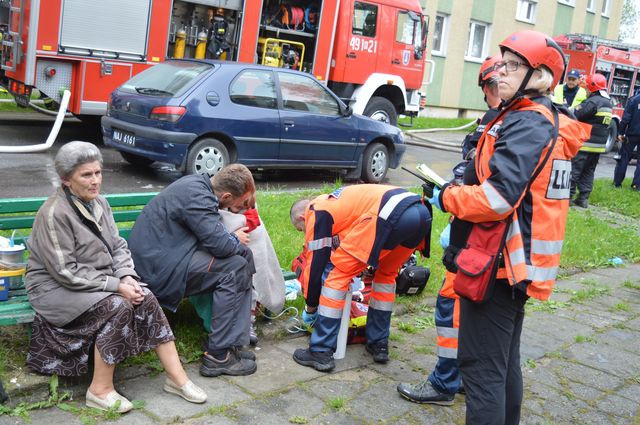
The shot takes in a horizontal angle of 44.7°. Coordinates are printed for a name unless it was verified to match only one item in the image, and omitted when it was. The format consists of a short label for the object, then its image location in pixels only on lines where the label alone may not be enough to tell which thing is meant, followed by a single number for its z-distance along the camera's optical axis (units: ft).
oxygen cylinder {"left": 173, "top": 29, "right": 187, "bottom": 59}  42.06
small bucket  13.16
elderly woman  12.05
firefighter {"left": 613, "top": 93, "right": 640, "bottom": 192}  45.29
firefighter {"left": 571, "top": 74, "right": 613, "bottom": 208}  37.35
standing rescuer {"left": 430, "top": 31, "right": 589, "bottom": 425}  9.98
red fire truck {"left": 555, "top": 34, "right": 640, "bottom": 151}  76.38
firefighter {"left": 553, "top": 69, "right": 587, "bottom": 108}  46.96
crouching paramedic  14.39
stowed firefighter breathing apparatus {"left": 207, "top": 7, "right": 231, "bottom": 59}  42.63
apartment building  82.69
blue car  30.25
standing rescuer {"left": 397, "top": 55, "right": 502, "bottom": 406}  13.70
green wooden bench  12.28
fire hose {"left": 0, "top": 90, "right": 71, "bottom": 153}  33.81
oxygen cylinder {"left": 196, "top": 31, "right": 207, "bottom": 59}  42.93
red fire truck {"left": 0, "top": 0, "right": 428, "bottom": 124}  35.78
